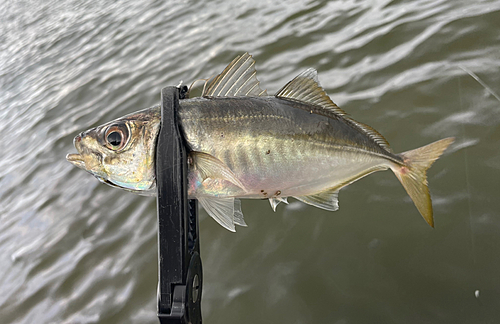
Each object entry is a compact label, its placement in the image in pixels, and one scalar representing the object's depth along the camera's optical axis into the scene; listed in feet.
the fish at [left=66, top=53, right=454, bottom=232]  0.56
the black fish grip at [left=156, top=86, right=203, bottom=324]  0.51
